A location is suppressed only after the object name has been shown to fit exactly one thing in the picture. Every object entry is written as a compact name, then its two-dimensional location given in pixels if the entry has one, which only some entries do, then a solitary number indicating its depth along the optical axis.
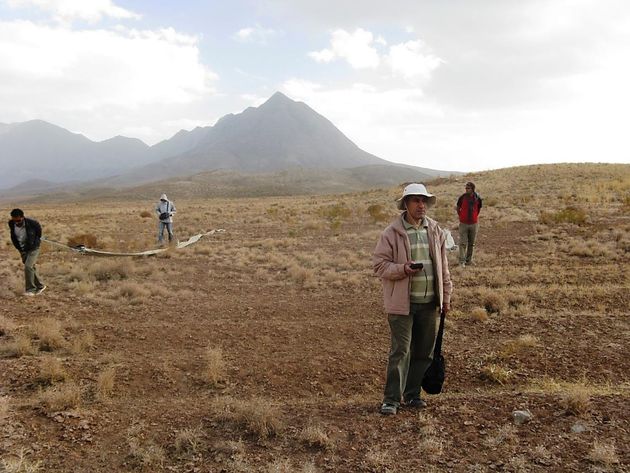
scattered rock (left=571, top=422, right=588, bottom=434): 4.04
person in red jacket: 11.68
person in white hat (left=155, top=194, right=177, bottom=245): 15.91
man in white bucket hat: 4.41
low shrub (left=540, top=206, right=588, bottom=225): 18.53
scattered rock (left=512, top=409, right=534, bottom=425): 4.31
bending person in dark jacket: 9.48
